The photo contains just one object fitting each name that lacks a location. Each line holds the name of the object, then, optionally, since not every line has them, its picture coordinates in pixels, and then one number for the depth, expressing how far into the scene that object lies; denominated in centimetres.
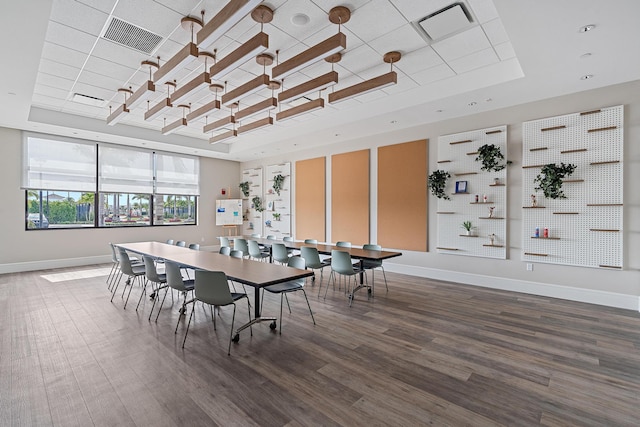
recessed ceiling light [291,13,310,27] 332
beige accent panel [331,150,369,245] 729
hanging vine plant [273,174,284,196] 918
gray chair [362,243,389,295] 517
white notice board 1006
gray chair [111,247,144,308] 461
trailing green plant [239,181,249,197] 1042
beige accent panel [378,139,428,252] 638
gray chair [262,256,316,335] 360
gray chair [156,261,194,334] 366
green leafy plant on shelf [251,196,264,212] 985
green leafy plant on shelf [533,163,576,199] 470
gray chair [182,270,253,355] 310
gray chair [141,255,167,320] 415
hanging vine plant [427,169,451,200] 600
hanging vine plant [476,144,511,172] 531
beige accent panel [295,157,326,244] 820
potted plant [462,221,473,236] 570
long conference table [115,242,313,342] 325
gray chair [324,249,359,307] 467
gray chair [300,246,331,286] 514
